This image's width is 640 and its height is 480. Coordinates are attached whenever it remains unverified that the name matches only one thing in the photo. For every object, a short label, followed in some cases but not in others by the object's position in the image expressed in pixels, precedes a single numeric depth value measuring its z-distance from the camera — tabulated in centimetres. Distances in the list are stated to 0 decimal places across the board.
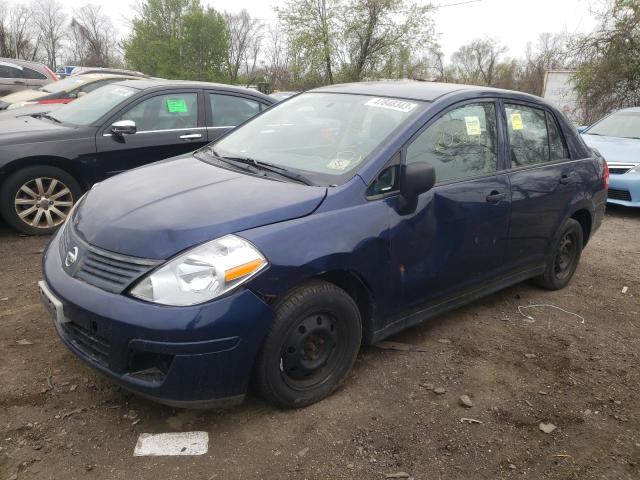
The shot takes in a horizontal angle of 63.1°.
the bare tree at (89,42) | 6525
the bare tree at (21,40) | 4934
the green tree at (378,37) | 2648
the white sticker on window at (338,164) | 295
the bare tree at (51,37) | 6512
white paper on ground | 238
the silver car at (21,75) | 1319
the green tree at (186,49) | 4788
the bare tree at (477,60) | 6021
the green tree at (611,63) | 1563
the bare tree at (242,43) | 6209
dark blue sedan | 229
